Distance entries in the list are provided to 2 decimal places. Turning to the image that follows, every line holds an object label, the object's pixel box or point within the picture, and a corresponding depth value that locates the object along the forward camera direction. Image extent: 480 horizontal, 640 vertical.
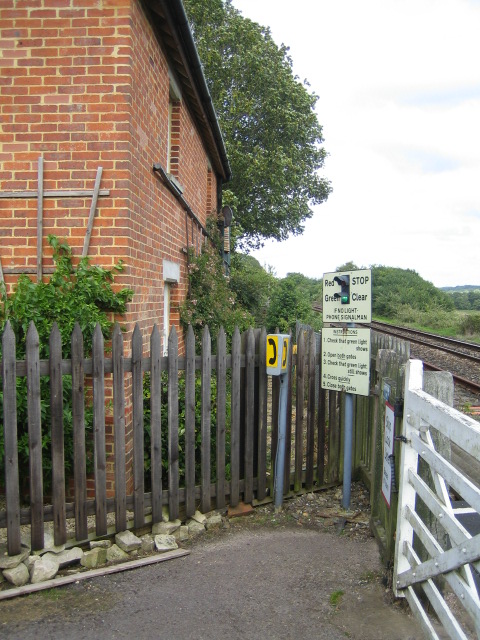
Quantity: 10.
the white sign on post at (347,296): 4.85
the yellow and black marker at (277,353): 4.96
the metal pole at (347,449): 5.02
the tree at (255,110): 22.97
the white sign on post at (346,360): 4.89
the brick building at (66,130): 4.91
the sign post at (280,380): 4.98
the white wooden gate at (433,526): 2.28
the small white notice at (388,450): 3.55
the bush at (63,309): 4.43
